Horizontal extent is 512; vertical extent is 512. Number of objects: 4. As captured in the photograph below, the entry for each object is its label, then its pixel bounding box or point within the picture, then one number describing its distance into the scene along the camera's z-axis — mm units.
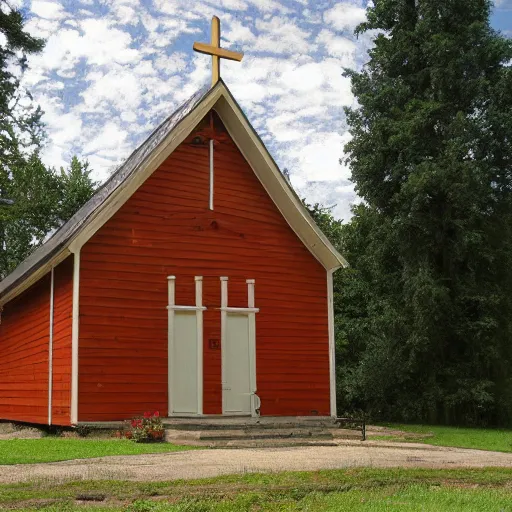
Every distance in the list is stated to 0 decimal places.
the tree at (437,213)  26766
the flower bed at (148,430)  13773
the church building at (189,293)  16172
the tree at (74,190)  42750
